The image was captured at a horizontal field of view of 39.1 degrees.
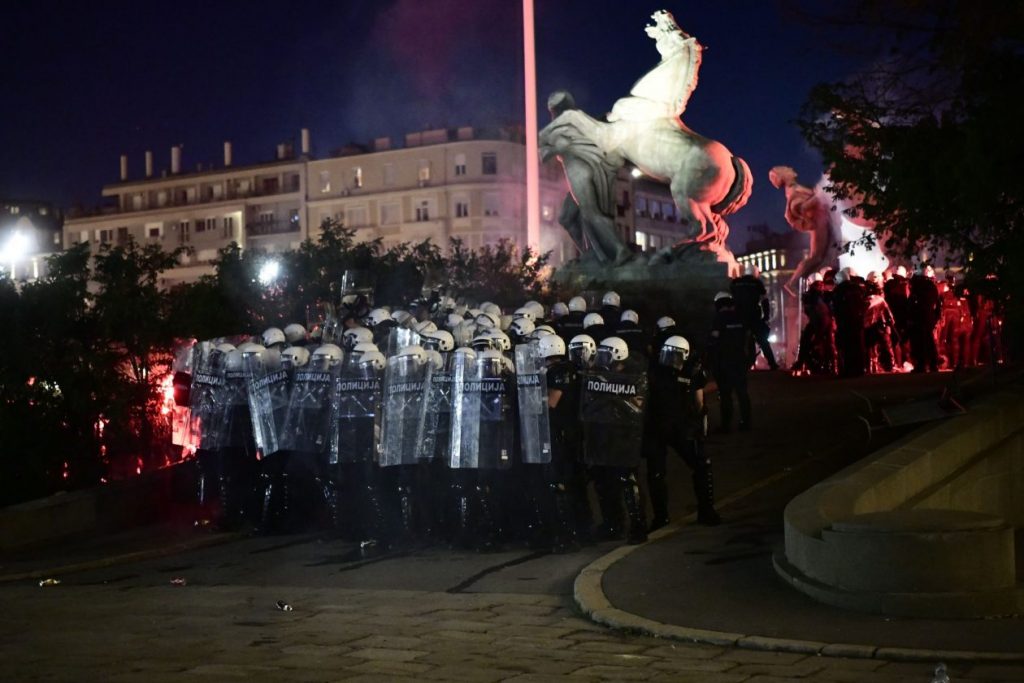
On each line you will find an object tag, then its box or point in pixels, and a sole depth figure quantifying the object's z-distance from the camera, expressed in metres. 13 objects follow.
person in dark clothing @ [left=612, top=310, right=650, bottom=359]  16.05
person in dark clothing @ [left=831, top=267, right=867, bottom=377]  22.06
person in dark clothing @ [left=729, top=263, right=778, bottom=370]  19.64
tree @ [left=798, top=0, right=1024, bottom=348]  12.11
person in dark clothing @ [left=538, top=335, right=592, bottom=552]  12.55
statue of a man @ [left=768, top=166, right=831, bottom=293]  35.03
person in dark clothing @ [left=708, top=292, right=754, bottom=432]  17.02
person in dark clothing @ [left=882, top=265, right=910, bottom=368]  22.84
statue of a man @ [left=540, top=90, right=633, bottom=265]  28.25
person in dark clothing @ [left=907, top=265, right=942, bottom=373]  22.64
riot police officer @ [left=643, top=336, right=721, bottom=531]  12.65
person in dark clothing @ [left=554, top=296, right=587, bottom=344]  16.75
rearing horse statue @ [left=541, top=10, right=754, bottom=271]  26.94
